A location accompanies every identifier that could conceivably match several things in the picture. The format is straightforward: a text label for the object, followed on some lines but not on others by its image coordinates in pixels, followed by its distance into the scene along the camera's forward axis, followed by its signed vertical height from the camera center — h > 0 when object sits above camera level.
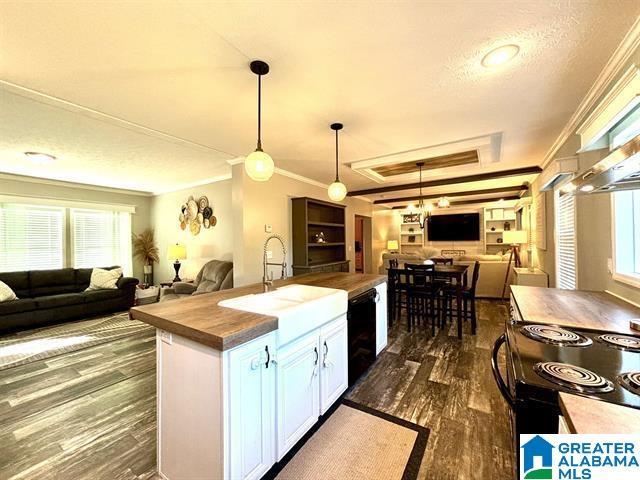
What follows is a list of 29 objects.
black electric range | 0.82 -0.49
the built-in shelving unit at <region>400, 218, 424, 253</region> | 9.67 +0.12
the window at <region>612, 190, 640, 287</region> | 1.79 +0.03
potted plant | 6.03 -0.19
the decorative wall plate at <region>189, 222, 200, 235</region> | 5.33 +0.29
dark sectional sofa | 3.85 -0.93
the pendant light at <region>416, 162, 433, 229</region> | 5.21 +0.63
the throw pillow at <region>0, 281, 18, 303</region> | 3.83 -0.76
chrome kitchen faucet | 2.16 -0.37
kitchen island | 1.18 -0.75
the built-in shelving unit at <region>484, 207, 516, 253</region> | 8.33 +0.45
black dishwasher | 2.31 -0.91
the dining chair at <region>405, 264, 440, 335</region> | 3.72 -0.77
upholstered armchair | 4.22 -0.71
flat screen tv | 8.71 +0.40
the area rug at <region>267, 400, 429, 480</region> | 1.49 -1.36
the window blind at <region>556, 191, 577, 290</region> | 2.75 -0.06
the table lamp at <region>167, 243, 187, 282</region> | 5.22 -0.21
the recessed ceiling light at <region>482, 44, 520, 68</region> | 1.60 +1.19
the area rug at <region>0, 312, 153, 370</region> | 3.04 -1.34
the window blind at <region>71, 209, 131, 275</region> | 5.24 +0.10
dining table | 3.48 -0.53
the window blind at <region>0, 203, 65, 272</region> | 4.41 +0.12
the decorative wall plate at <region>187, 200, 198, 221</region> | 5.34 +0.69
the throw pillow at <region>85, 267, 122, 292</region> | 4.80 -0.70
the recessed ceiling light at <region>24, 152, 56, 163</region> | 3.41 +1.19
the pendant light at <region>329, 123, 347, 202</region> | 2.86 +0.56
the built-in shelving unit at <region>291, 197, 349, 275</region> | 4.43 +0.09
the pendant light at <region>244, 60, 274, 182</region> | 1.92 +0.58
